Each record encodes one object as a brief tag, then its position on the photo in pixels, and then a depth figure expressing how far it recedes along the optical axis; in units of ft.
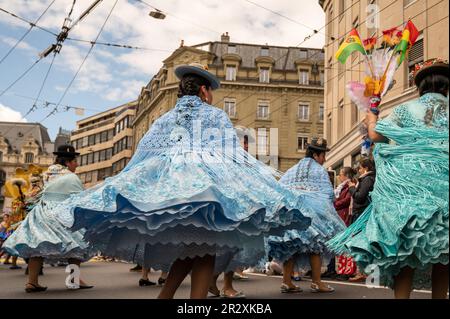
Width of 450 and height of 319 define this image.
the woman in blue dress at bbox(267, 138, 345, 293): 21.91
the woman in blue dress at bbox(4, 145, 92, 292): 22.70
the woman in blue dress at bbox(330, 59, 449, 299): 11.68
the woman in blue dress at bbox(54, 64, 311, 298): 12.17
